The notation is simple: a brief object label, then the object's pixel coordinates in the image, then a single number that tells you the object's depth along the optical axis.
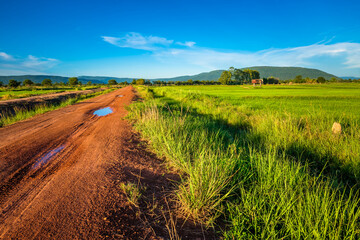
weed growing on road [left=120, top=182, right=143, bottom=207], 2.66
